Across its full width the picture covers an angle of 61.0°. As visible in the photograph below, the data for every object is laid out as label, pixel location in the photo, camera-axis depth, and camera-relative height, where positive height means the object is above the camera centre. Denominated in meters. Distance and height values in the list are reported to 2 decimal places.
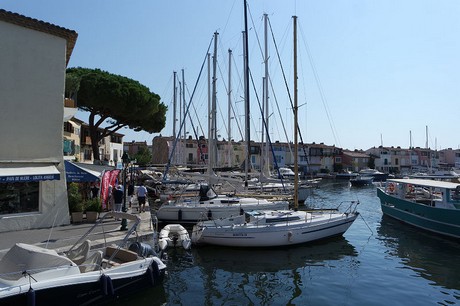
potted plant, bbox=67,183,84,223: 16.66 -1.60
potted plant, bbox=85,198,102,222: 17.02 -1.86
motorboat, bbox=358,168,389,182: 77.69 -1.71
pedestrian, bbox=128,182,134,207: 32.56 -1.94
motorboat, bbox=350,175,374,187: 65.69 -2.51
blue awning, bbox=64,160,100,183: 17.15 -0.30
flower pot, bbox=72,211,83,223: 16.59 -2.11
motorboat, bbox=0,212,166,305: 8.40 -2.62
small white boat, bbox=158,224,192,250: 16.41 -2.99
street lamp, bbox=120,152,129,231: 20.17 +0.32
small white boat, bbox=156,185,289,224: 22.81 -2.41
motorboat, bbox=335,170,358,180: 81.50 -1.96
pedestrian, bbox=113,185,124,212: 18.81 -1.49
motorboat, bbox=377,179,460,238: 20.33 -2.37
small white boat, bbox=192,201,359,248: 17.39 -2.84
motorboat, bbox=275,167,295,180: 56.69 -0.97
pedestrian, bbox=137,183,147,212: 21.28 -1.58
